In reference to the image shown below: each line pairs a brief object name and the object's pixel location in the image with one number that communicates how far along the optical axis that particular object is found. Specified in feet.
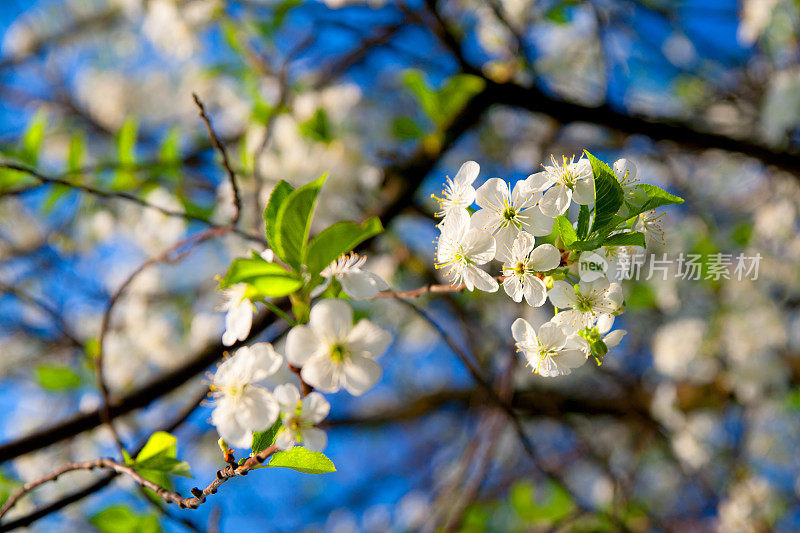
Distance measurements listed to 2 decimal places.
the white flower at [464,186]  1.89
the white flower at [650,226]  1.94
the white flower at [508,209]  1.87
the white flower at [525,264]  1.87
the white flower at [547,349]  1.89
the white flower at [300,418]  1.81
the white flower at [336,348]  1.81
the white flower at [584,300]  1.88
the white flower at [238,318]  1.85
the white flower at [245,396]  1.81
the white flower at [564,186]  1.86
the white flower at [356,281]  1.84
